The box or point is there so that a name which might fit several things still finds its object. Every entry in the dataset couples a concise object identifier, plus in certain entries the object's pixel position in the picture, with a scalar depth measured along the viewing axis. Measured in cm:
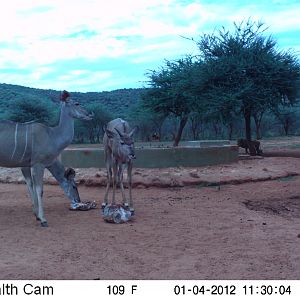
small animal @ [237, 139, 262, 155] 2244
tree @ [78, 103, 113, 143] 4647
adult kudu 1016
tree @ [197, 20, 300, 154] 2210
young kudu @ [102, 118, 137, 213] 1034
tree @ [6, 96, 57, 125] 3731
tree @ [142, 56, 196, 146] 2469
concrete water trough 1689
